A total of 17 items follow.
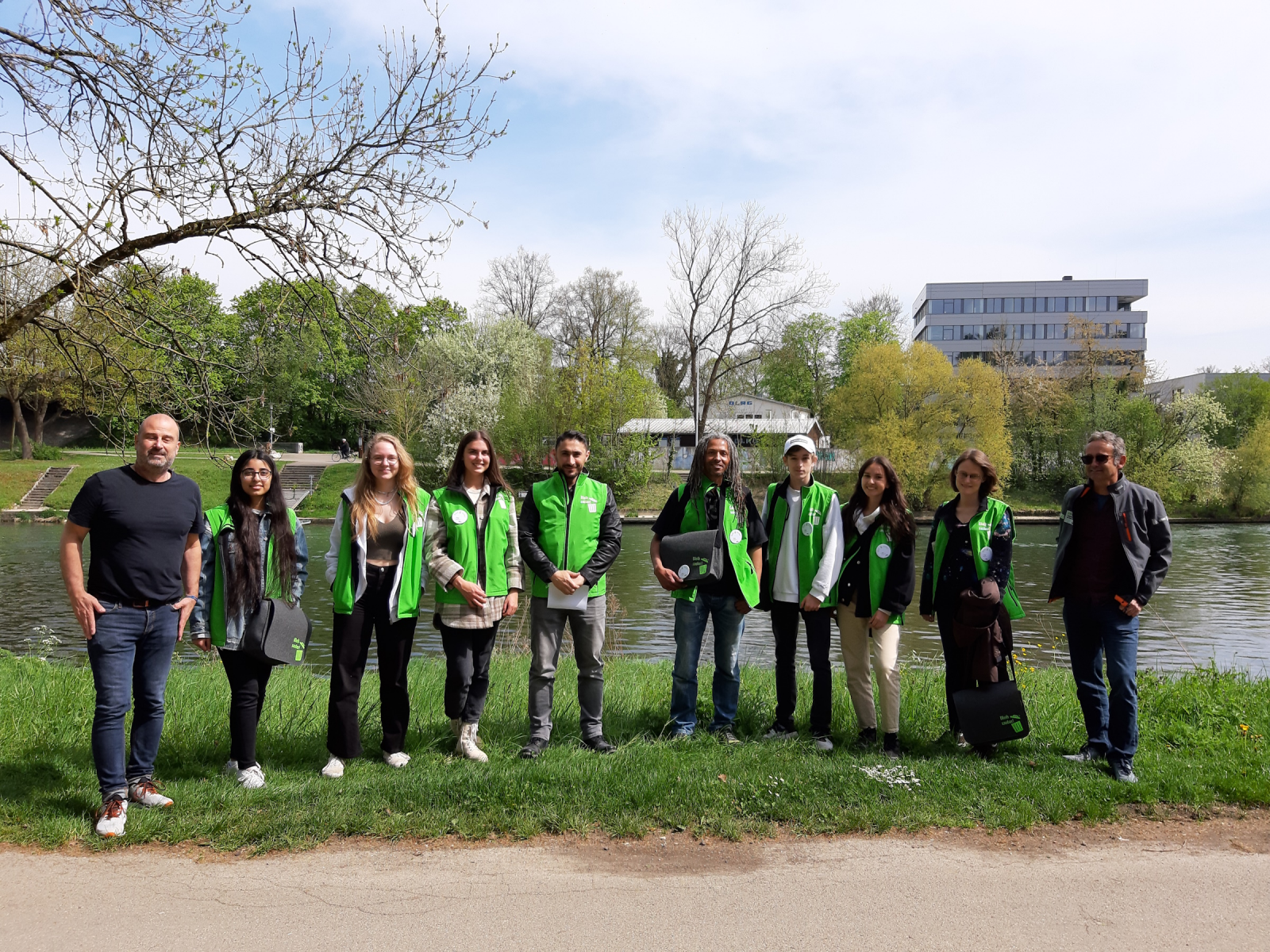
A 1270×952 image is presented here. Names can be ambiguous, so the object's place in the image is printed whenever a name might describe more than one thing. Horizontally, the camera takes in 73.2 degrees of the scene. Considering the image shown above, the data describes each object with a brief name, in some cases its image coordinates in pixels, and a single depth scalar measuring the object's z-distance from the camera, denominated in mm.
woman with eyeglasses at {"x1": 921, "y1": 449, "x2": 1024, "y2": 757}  5270
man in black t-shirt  4184
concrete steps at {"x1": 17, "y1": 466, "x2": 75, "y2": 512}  37062
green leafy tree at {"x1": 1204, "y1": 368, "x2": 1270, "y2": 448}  44500
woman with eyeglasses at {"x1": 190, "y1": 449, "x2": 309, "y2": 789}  4742
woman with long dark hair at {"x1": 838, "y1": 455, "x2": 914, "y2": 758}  5320
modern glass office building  85062
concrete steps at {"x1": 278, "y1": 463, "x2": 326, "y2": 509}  41406
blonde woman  4988
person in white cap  5484
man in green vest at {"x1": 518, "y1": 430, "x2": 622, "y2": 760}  5238
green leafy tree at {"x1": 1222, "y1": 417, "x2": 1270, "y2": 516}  40188
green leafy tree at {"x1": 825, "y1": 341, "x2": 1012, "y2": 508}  39344
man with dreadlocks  5496
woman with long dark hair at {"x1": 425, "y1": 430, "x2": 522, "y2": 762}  5145
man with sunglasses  5004
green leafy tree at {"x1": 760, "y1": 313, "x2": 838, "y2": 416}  70000
